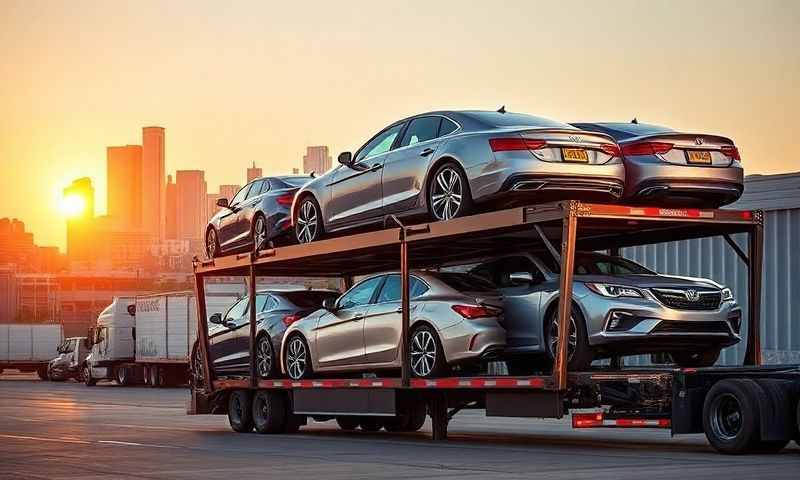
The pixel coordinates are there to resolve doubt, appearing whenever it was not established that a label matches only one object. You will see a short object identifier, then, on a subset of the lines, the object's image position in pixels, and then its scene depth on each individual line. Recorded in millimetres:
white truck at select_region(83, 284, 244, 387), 45188
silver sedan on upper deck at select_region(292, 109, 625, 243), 14789
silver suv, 14508
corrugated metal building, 26703
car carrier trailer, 14070
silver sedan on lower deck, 15797
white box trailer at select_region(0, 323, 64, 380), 63750
